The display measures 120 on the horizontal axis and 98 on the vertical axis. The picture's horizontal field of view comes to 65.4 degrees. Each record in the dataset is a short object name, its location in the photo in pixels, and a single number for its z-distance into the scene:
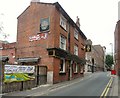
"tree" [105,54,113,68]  45.10
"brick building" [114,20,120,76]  19.97
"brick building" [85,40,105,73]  28.65
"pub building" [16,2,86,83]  10.21
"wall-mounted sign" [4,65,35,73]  6.84
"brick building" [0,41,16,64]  12.47
